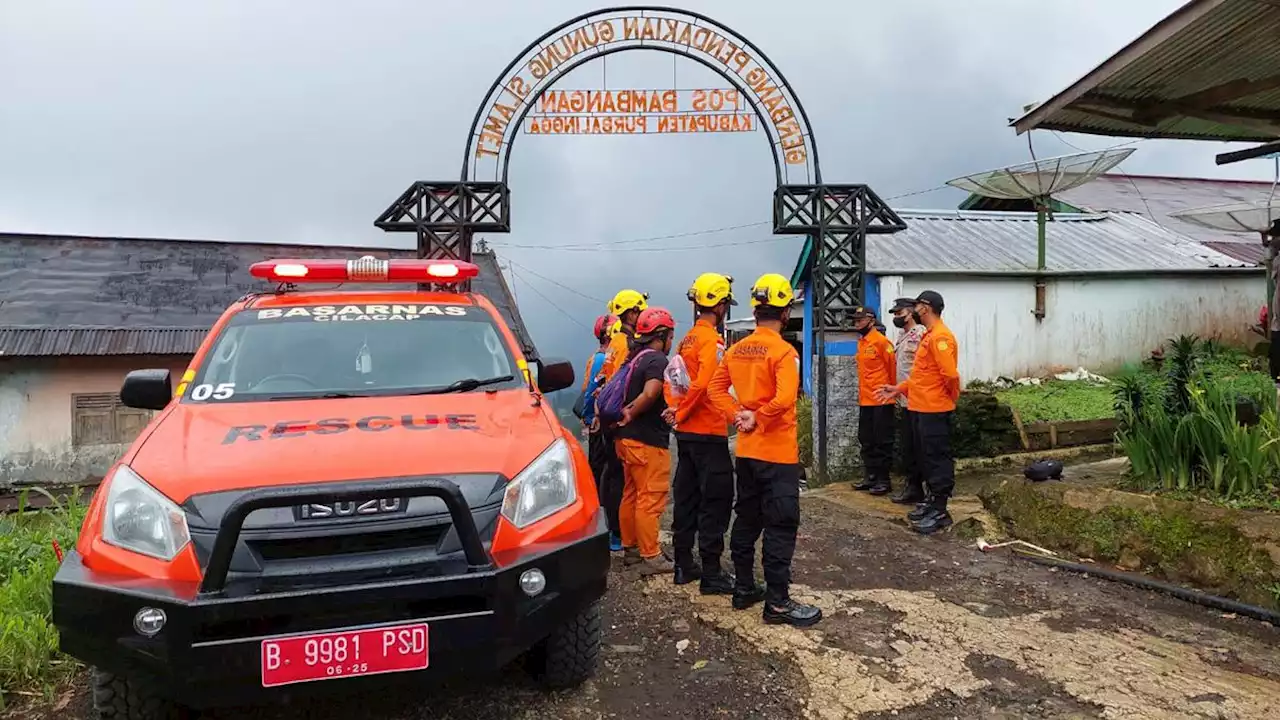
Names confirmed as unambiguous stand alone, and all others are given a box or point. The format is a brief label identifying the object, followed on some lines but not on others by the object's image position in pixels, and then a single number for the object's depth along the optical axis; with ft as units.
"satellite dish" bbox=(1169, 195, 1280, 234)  39.04
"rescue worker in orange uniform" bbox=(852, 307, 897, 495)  27.20
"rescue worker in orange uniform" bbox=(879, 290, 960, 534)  20.58
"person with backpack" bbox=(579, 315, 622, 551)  20.20
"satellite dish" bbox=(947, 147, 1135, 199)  44.09
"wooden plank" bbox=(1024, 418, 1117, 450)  31.65
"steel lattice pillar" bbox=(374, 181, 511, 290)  33.09
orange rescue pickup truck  8.32
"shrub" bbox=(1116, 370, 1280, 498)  15.49
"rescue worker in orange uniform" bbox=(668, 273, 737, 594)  15.80
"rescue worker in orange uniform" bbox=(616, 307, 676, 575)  17.19
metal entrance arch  31.24
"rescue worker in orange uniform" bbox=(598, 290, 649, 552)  20.07
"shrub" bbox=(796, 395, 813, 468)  33.27
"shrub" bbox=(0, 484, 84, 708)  12.21
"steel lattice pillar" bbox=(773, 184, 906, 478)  31.19
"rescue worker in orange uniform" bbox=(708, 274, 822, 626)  13.84
